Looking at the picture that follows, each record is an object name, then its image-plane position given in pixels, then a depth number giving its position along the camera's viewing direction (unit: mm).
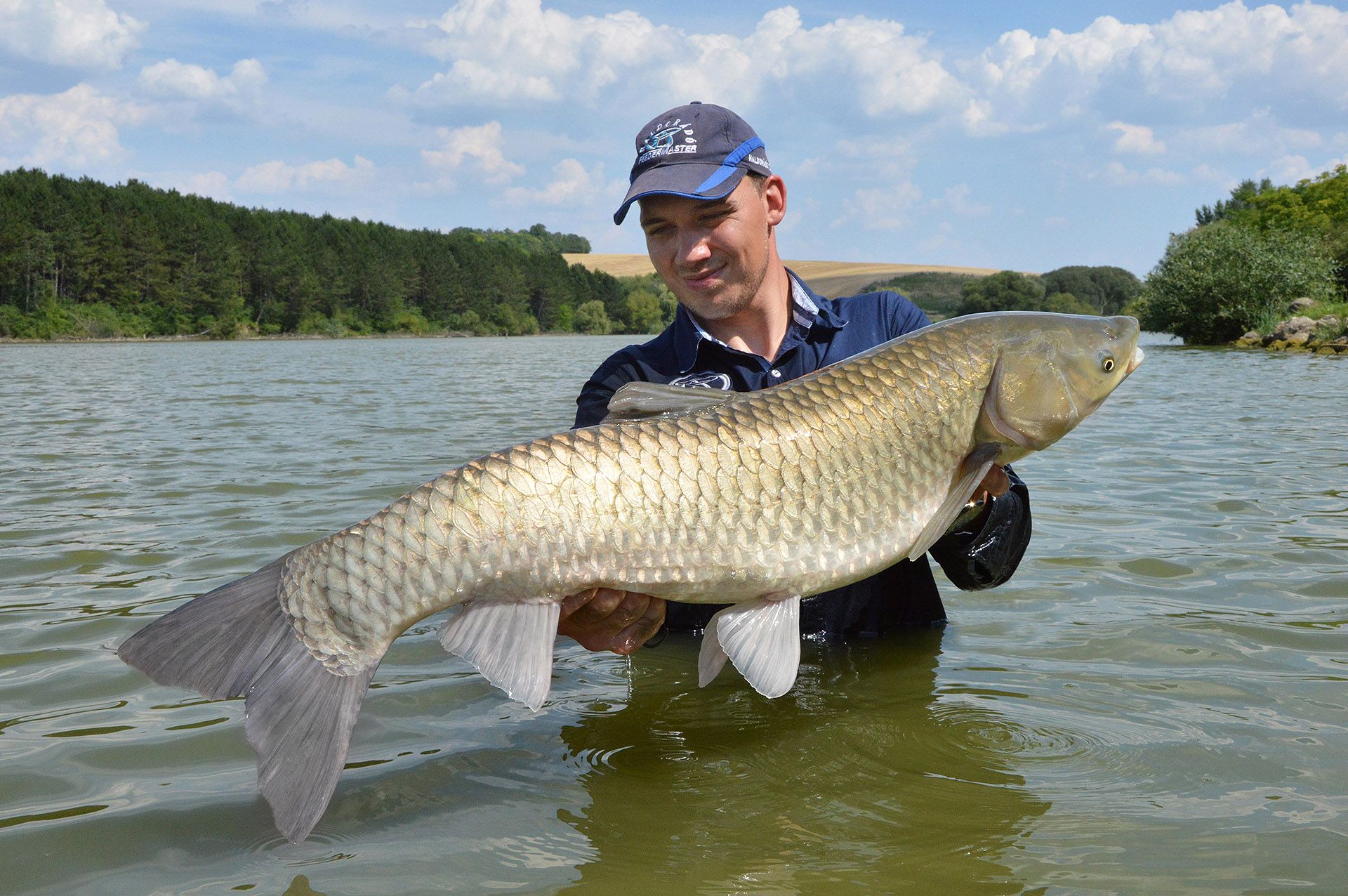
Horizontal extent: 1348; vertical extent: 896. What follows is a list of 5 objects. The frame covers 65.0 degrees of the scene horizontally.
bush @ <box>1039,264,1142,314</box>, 57000
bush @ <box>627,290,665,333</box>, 104750
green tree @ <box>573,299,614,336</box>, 103812
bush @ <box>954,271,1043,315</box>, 51281
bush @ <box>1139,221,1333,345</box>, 34594
